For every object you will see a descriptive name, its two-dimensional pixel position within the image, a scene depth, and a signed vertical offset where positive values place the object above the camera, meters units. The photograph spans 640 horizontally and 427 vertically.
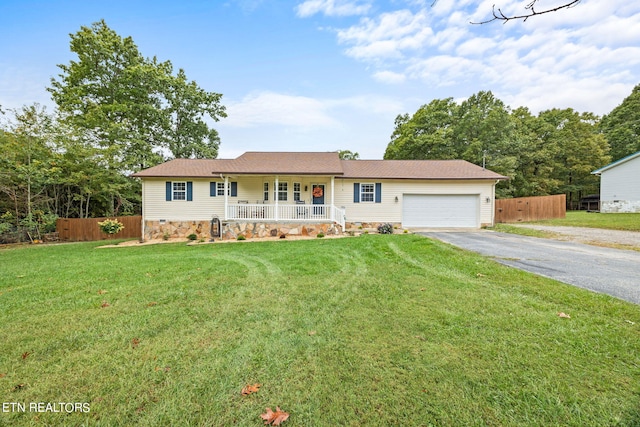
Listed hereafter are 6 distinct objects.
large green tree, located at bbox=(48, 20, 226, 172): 17.14 +8.51
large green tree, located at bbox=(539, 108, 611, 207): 25.88 +6.20
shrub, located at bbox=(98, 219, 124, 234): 12.86 -0.82
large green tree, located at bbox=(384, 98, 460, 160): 23.91 +7.36
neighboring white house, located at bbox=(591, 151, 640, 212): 17.84 +1.75
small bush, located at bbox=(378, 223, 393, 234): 12.17 -0.93
